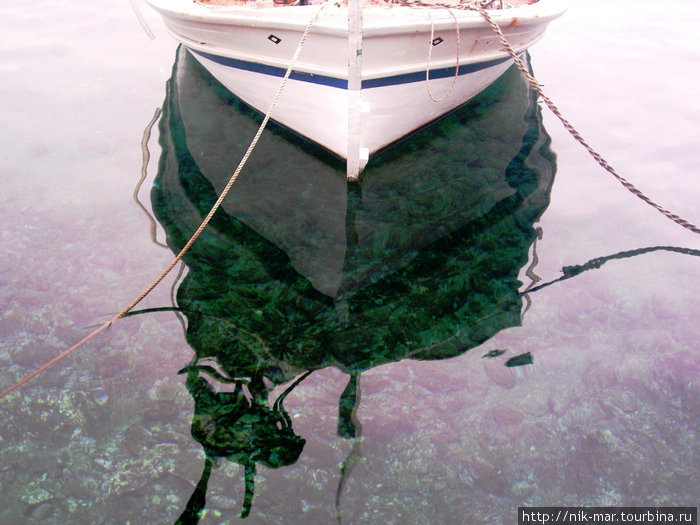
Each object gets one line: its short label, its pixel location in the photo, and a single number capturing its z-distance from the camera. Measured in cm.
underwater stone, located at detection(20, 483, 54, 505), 246
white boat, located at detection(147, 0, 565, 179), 417
